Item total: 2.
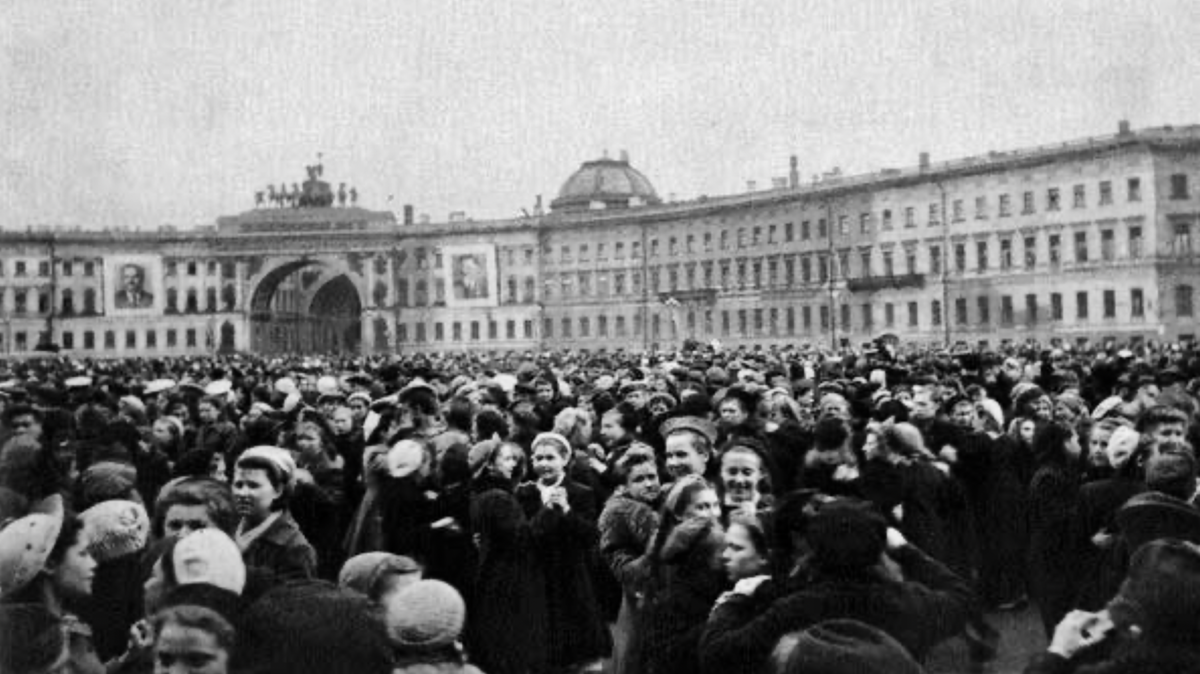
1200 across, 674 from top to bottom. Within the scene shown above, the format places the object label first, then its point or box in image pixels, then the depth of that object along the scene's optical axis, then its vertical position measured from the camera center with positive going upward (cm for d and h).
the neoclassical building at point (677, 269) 5700 +614
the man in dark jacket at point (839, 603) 452 -84
